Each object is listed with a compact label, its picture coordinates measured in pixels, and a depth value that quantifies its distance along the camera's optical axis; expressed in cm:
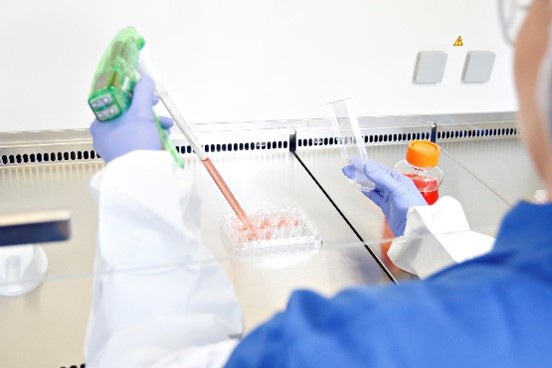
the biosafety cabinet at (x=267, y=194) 90
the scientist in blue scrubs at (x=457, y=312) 48
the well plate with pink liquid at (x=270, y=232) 114
